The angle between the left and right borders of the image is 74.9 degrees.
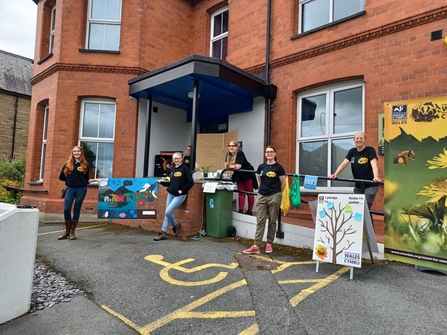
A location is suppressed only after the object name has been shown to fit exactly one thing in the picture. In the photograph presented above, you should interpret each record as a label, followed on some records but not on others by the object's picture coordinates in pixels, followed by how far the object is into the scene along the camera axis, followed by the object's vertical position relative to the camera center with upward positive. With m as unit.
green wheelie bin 5.68 -0.64
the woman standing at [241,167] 5.95 +0.30
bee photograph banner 3.40 +0.07
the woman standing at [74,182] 5.40 -0.13
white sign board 3.52 -0.56
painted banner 6.02 -0.44
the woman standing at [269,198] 4.52 -0.25
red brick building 5.87 +2.48
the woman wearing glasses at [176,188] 5.36 -0.17
